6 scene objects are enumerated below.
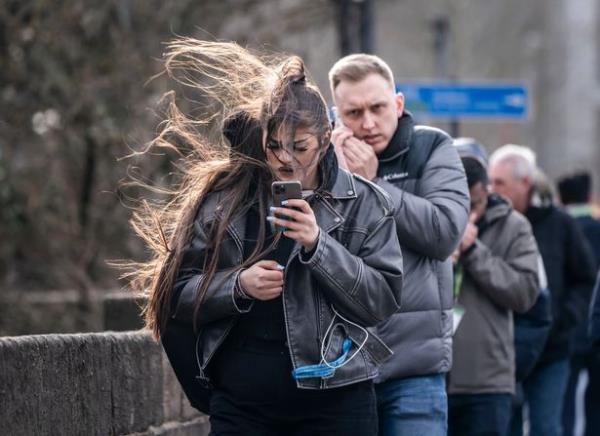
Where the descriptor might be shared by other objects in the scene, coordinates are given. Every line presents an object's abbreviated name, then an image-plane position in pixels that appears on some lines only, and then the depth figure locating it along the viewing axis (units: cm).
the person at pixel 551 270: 1566
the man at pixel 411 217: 959
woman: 794
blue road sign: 3294
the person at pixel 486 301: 1197
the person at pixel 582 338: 1837
